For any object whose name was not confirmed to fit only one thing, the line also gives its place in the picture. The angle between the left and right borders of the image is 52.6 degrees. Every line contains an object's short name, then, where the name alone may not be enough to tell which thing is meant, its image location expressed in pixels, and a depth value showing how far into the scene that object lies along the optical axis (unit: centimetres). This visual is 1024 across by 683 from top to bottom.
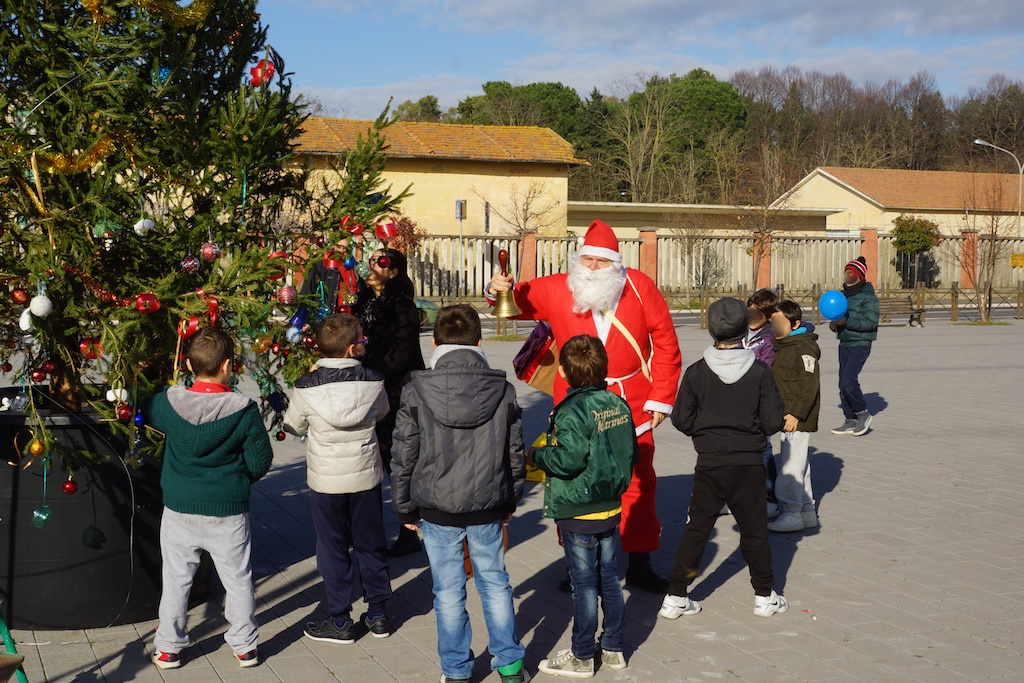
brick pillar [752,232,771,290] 3403
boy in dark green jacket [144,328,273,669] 450
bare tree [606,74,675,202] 5547
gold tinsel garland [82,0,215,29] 466
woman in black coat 625
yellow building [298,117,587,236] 3825
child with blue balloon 1082
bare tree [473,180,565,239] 3888
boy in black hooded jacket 530
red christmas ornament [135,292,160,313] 445
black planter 489
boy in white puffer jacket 482
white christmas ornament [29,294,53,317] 423
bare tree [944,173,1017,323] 2973
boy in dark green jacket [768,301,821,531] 689
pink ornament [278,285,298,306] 467
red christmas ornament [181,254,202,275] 465
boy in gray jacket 434
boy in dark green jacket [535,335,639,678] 448
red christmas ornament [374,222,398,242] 526
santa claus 571
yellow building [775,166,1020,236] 5056
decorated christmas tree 459
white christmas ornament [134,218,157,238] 454
